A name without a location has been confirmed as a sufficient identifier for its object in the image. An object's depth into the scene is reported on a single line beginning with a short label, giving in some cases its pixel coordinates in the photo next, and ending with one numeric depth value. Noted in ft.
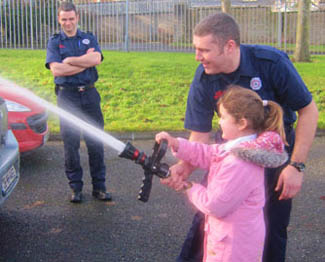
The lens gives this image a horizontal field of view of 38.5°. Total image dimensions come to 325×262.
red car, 18.88
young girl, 7.64
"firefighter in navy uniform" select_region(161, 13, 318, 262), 8.78
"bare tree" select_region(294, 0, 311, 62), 45.75
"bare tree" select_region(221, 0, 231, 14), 45.22
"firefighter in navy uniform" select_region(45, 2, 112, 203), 15.89
